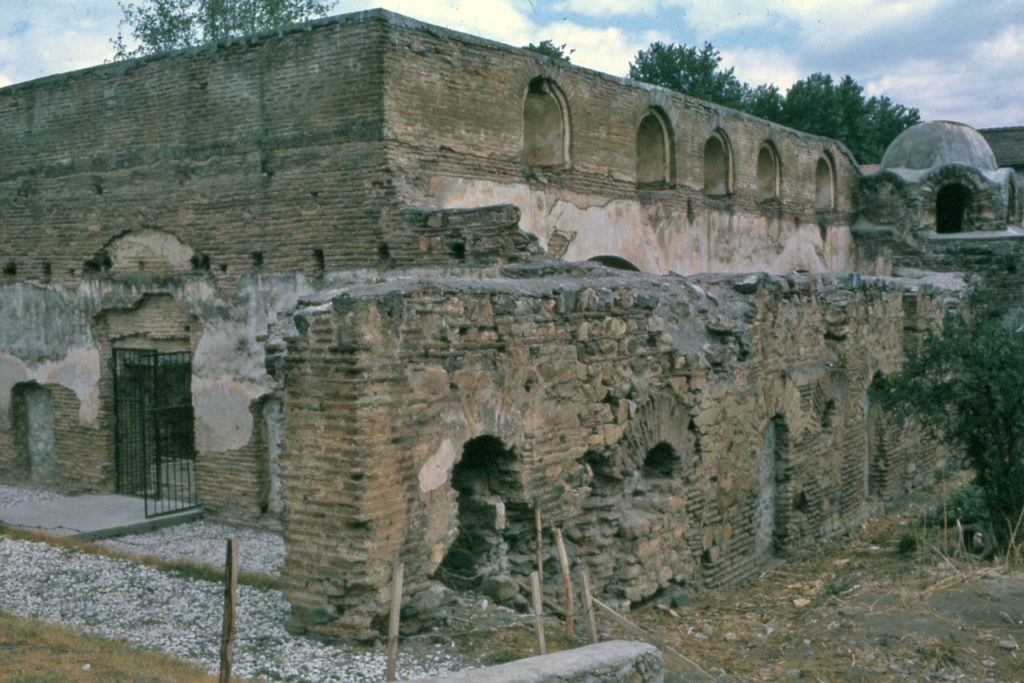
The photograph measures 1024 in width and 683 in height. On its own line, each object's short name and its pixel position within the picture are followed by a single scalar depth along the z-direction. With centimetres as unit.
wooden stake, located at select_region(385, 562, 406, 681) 516
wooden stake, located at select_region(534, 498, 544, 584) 669
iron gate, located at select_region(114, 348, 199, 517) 1277
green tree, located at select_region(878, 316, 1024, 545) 923
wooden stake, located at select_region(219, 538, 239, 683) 459
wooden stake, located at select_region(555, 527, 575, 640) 627
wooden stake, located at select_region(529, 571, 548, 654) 564
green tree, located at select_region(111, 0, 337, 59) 2562
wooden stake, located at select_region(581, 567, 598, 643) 605
